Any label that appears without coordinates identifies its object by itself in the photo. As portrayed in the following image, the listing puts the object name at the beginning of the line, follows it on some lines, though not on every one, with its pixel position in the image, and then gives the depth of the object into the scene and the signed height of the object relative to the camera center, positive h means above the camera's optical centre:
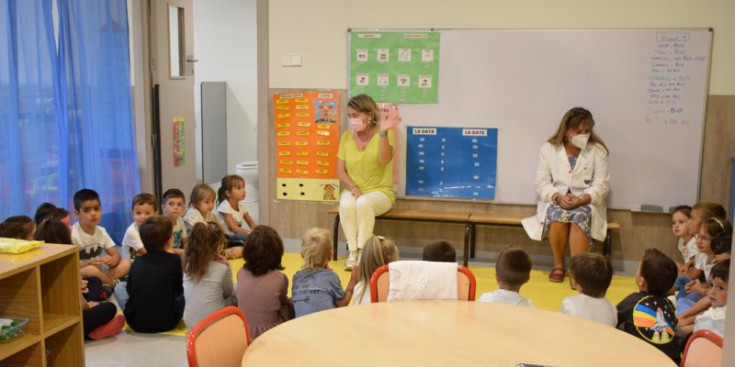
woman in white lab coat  5.52 -0.67
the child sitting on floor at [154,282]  4.23 -1.05
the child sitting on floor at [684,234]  4.89 -0.91
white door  6.55 -0.02
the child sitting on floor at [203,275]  4.11 -0.99
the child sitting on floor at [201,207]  5.64 -0.84
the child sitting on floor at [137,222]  5.13 -0.88
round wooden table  2.34 -0.79
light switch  6.21 +0.25
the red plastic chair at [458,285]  3.11 -0.76
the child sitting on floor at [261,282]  3.86 -0.95
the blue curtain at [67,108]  5.00 -0.14
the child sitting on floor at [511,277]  3.38 -0.80
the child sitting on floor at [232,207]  5.99 -0.90
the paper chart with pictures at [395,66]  5.96 +0.20
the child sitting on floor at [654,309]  3.34 -0.94
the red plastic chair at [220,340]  2.31 -0.78
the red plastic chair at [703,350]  2.38 -0.79
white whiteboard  5.57 -0.02
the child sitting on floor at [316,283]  3.84 -0.94
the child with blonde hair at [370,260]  3.73 -0.81
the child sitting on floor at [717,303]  3.42 -0.94
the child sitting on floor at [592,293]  3.38 -0.88
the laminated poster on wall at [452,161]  5.96 -0.52
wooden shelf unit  3.12 -0.91
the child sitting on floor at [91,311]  4.00 -1.18
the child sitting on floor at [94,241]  4.84 -0.95
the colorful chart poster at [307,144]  6.21 -0.42
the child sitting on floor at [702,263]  4.30 -0.98
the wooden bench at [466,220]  5.67 -0.94
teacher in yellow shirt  5.81 -0.59
